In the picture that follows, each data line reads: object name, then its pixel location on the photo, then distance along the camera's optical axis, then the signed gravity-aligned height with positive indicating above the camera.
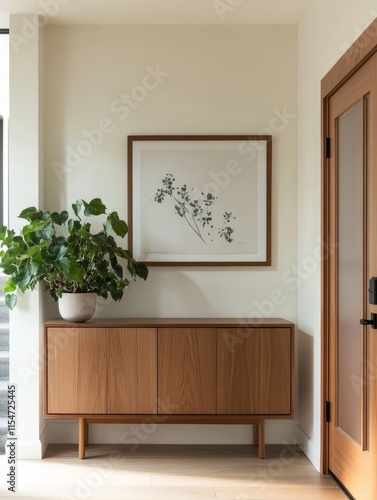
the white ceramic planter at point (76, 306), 3.49 -0.30
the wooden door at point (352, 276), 2.58 -0.11
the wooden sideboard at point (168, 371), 3.45 -0.67
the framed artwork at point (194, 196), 3.80 +0.37
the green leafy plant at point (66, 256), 3.35 -0.01
